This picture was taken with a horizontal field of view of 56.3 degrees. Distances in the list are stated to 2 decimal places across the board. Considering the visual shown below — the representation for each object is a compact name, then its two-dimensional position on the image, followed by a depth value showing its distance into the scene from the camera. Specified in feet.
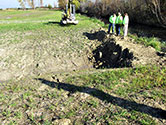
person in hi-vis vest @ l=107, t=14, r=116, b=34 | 35.48
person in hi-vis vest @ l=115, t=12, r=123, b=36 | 32.55
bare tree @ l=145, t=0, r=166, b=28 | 46.32
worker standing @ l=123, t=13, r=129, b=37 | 31.71
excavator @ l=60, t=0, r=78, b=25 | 52.65
